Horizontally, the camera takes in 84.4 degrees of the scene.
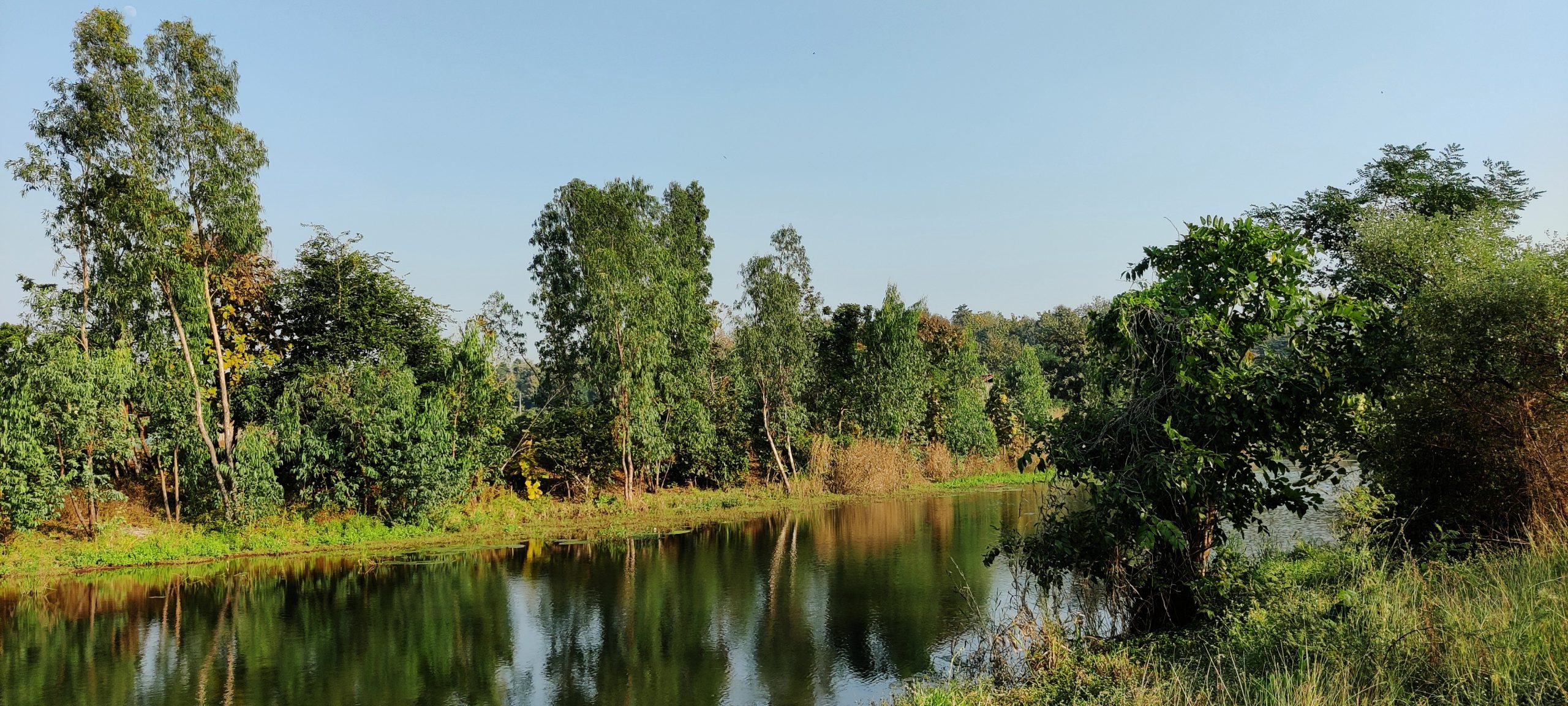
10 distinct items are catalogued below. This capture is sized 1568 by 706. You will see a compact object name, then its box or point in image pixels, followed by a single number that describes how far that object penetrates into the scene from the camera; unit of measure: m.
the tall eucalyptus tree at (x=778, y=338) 32.81
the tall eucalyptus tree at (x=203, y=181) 20.30
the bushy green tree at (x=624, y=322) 27.58
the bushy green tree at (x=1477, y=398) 9.37
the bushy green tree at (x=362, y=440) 22.84
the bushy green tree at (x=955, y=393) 39.97
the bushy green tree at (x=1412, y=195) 18.48
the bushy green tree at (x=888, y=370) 35.56
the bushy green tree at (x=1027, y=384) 43.44
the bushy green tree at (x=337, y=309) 24.53
